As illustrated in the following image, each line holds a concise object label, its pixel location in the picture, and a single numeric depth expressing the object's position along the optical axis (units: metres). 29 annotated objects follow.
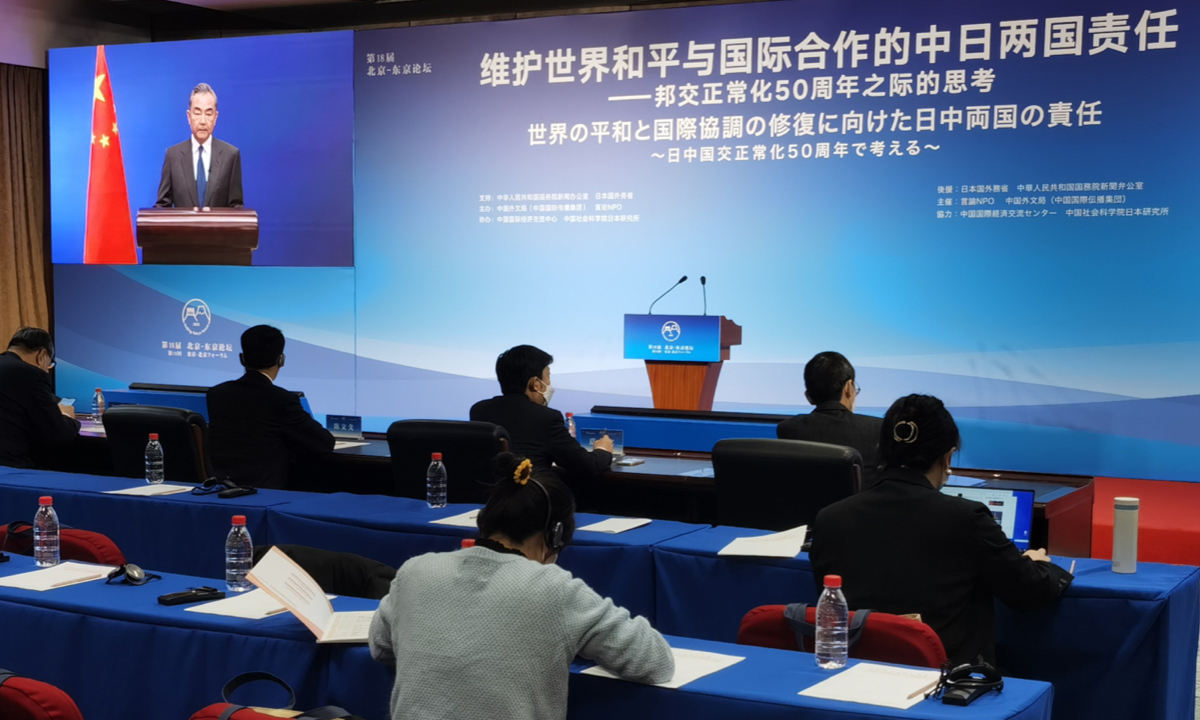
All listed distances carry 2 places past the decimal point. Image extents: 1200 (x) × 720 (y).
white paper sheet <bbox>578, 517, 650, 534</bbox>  3.46
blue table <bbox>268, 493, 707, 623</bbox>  3.29
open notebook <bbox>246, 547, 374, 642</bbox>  2.28
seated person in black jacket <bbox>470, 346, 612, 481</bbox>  4.38
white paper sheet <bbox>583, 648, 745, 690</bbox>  2.04
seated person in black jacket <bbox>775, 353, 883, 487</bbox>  3.97
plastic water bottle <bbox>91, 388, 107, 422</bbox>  6.46
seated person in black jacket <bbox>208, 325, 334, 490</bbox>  4.75
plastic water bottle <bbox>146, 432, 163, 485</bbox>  4.71
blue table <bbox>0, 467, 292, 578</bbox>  3.79
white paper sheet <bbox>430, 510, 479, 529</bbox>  3.55
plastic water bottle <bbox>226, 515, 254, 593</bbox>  2.77
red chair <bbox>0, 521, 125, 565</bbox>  3.10
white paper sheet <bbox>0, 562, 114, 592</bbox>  2.71
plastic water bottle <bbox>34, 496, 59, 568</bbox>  3.01
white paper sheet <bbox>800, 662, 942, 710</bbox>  1.92
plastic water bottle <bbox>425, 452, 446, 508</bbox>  4.04
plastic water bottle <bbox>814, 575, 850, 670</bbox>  2.18
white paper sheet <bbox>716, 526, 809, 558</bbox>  3.09
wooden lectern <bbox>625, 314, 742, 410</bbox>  6.99
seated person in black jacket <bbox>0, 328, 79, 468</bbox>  5.17
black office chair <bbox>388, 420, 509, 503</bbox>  4.14
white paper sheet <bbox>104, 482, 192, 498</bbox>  4.01
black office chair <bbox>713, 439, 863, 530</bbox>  3.53
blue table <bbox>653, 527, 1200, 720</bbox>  2.66
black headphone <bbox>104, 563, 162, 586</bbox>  2.71
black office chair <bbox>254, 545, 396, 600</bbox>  2.77
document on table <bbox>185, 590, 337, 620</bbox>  2.47
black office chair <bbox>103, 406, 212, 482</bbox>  4.74
